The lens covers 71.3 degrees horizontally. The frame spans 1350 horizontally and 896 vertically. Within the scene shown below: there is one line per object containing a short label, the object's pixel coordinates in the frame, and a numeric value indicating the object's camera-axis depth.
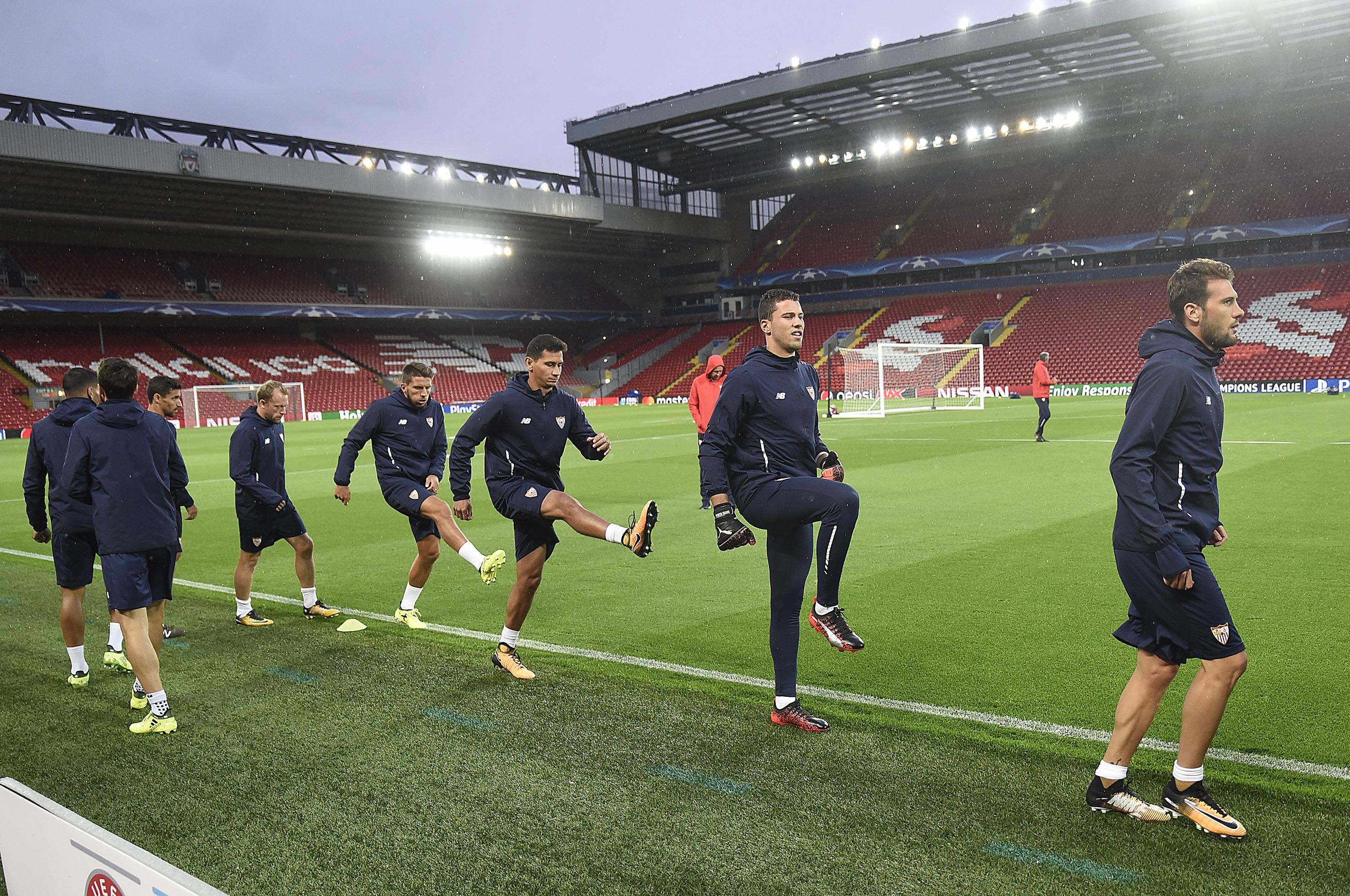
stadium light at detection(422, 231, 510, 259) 53.69
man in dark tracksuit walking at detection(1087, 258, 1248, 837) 3.50
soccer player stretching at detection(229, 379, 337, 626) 7.50
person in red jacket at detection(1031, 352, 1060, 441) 20.33
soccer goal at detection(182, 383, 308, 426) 41.22
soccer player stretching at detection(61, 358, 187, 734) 5.11
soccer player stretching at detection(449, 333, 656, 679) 5.96
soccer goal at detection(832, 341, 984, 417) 38.50
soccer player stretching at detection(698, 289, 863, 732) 4.68
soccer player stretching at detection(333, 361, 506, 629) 7.39
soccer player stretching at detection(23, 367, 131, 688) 5.96
